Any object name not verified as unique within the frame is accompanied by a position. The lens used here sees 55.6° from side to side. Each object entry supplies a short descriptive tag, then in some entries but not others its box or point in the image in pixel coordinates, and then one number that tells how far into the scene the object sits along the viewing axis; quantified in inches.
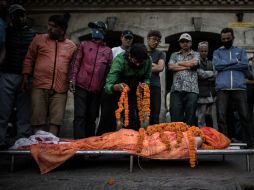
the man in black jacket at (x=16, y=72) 137.7
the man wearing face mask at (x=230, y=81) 156.6
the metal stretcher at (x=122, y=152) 112.7
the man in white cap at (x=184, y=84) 156.8
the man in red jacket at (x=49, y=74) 139.7
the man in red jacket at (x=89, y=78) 141.1
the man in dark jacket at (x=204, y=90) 182.0
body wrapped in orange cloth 114.3
